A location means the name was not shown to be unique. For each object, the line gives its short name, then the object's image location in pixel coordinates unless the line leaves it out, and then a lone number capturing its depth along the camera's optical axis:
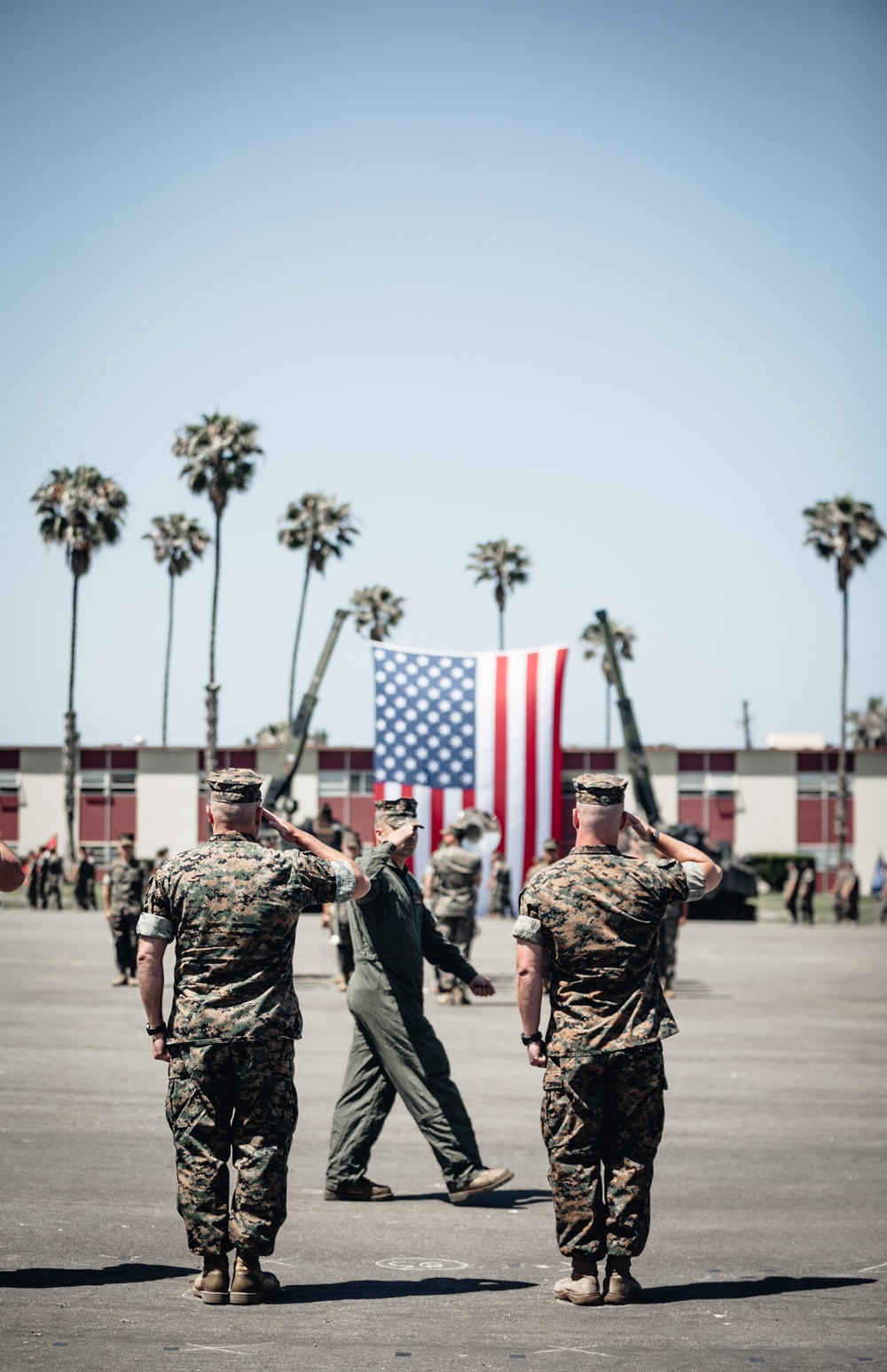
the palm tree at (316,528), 66.19
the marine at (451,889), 18.92
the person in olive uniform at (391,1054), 7.69
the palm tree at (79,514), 59.44
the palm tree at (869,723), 136.25
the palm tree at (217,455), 58.88
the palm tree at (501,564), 77.94
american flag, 30.14
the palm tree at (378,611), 75.75
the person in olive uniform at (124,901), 18.38
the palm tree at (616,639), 89.56
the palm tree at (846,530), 62.81
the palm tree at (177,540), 74.00
